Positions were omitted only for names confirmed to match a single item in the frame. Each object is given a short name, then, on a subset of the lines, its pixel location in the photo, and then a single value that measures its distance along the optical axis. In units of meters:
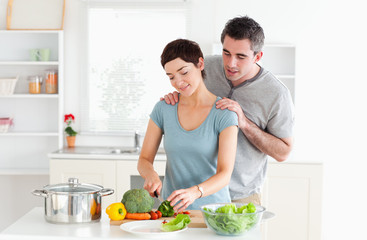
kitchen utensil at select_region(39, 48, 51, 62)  4.68
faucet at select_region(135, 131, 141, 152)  4.65
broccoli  2.23
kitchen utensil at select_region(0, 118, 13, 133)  4.70
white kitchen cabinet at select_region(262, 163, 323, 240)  4.18
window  4.75
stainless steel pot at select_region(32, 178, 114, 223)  2.17
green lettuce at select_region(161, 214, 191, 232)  2.09
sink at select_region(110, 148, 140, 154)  4.56
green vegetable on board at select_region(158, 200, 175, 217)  2.25
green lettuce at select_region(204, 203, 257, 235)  2.03
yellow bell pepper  2.20
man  2.47
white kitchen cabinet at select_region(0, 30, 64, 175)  4.79
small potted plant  4.76
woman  2.32
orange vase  4.77
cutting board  2.19
